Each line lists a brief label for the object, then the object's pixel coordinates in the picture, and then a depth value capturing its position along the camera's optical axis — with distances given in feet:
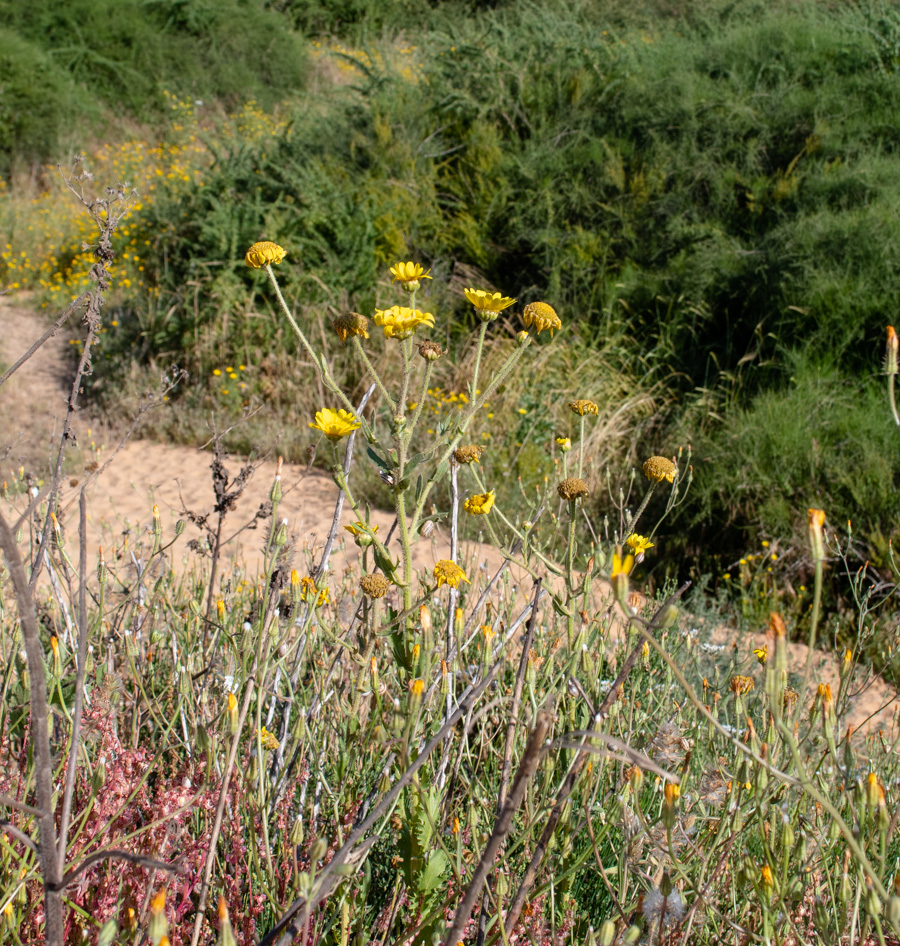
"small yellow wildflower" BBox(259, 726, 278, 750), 4.36
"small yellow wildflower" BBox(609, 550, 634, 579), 2.27
